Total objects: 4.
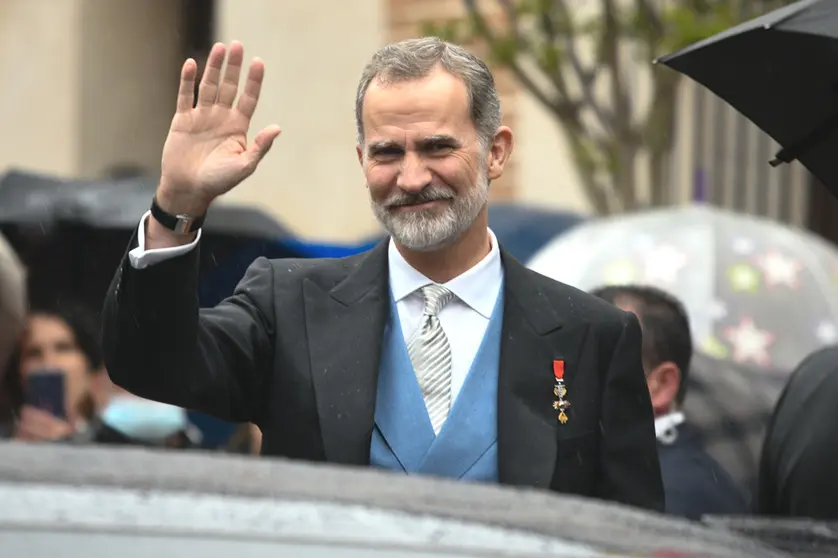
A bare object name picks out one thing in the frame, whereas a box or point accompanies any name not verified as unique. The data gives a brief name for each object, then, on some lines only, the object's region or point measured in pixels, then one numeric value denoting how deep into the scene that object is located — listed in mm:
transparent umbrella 17234
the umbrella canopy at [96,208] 19953
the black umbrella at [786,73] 9086
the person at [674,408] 11000
